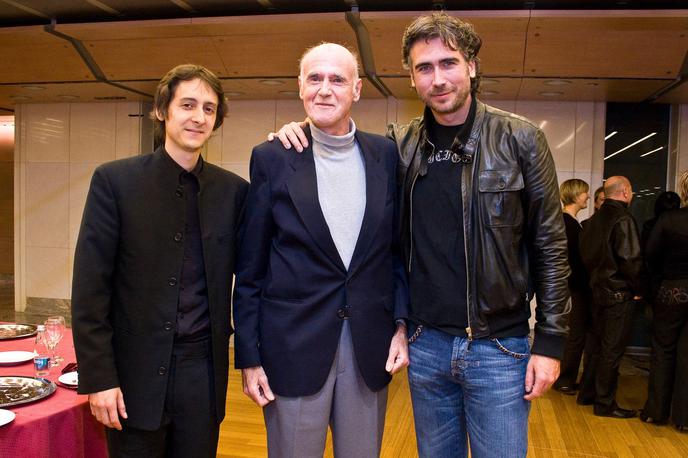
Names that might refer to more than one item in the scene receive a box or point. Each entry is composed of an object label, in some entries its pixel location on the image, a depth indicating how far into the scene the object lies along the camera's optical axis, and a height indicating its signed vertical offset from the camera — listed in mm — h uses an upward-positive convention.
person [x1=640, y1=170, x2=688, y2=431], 4316 -753
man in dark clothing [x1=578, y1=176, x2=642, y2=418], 4555 -454
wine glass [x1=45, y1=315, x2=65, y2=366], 2467 -534
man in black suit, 1840 -264
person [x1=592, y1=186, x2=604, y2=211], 5451 +213
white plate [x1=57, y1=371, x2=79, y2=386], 2256 -670
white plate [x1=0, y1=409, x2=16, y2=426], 1850 -677
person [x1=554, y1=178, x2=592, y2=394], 5094 -656
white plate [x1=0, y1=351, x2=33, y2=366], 2527 -663
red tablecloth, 1888 -755
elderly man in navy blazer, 1873 -230
